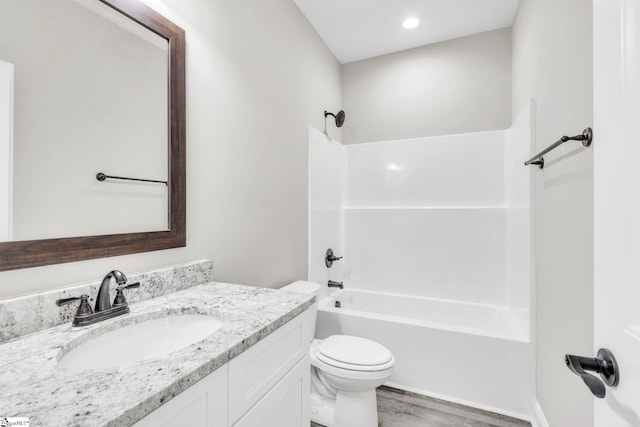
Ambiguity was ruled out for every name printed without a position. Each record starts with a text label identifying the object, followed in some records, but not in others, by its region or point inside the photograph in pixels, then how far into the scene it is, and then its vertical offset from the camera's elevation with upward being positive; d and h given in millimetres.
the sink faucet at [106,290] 903 -240
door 473 +26
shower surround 1870 -353
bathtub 1810 -923
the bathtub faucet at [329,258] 2707 -414
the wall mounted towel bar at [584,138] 1035 +288
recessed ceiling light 2429 +1619
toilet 1539 -890
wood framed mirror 854 +65
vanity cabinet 619 -465
